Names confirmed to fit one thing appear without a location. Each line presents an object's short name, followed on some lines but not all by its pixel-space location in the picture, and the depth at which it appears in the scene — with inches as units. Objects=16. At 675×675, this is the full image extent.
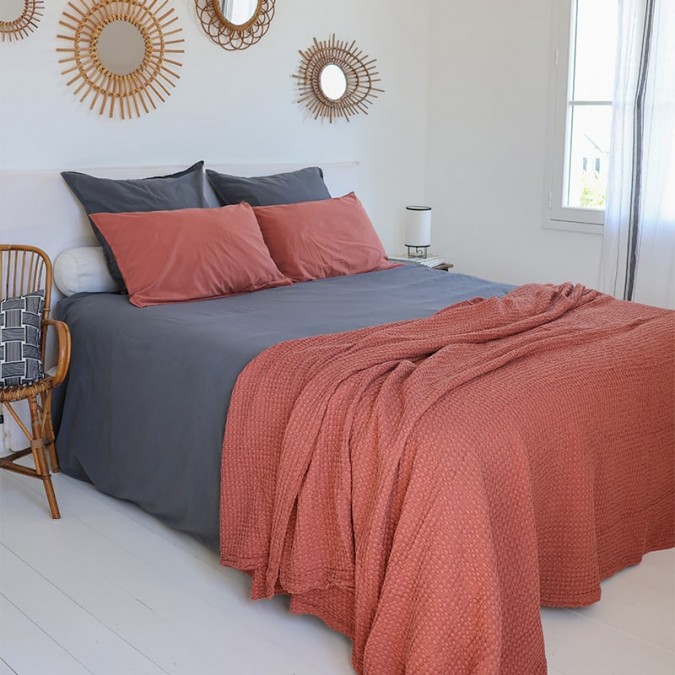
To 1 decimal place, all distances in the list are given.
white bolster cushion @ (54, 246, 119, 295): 131.6
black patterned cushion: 112.2
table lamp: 188.2
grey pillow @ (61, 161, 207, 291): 134.0
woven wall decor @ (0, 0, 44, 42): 127.3
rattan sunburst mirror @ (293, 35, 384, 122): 174.6
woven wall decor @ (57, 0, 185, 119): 136.3
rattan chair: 113.2
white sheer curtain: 159.9
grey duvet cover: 103.5
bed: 77.3
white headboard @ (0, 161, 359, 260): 130.0
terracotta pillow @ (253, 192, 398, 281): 145.6
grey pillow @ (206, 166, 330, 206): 152.1
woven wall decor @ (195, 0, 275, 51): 152.9
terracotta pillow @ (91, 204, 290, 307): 127.6
